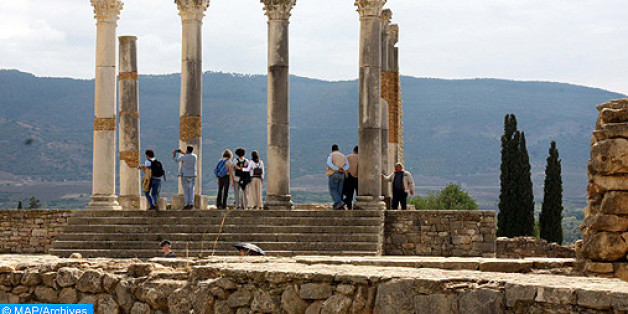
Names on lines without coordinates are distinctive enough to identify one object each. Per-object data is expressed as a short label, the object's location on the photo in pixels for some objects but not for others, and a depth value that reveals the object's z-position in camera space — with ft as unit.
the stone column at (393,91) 101.40
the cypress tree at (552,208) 139.54
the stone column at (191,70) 90.07
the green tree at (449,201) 225.35
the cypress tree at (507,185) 140.26
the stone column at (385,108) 97.40
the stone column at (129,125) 94.43
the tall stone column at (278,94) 85.40
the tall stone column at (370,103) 84.17
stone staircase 72.90
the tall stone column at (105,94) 90.22
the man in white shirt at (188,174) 82.07
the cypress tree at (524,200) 139.03
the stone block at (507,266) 39.67
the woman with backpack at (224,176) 81.20
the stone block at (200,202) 88.17
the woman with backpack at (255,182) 81.35
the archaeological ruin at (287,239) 27.32
